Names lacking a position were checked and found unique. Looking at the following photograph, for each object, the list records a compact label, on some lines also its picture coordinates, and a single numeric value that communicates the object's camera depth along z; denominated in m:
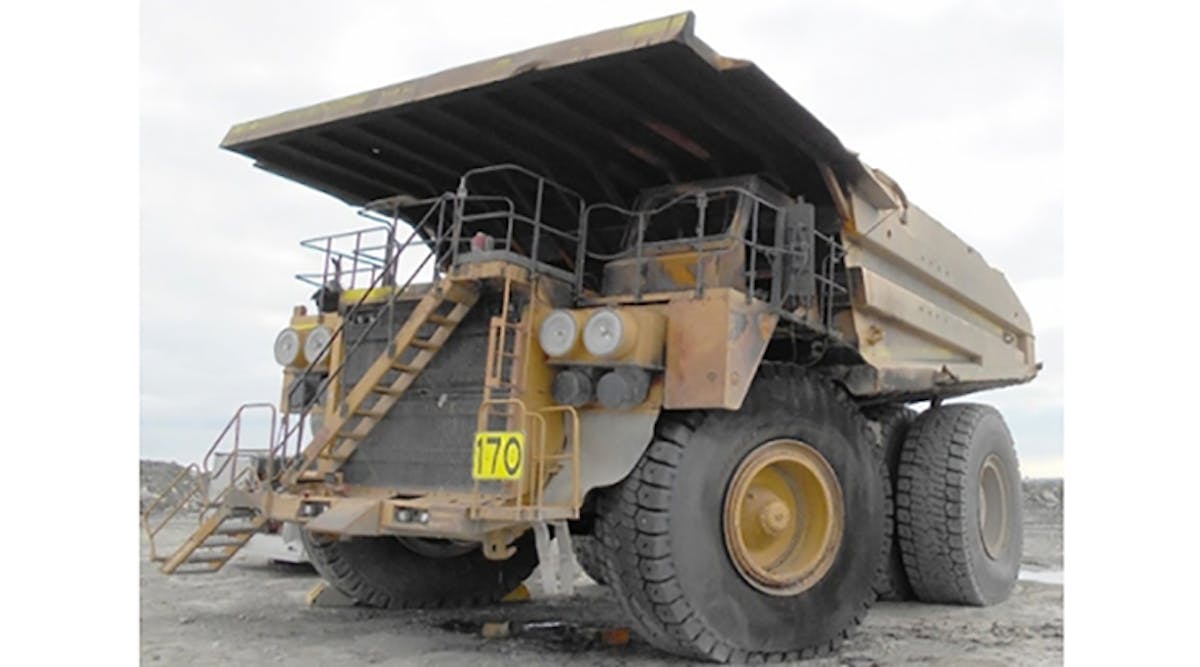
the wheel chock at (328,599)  7.49
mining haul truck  5.48
